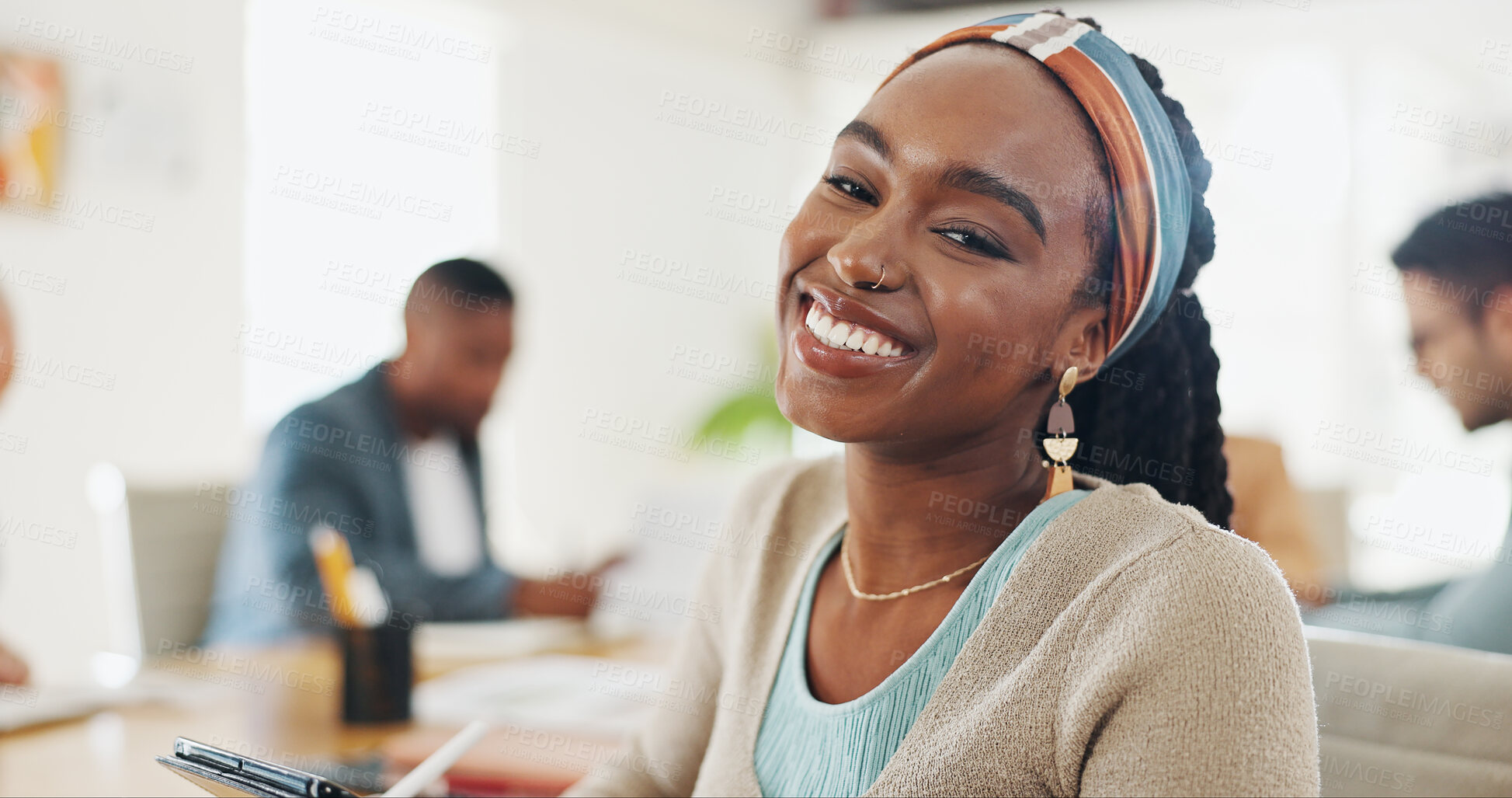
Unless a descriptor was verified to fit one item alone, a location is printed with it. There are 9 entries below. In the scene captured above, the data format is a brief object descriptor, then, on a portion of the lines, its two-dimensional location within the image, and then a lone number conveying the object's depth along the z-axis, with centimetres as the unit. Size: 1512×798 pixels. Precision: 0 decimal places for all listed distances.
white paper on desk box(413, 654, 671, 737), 140
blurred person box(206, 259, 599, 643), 228
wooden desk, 119
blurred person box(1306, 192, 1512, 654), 205
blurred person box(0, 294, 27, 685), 164
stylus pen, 103
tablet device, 86
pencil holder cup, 139
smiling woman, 71
